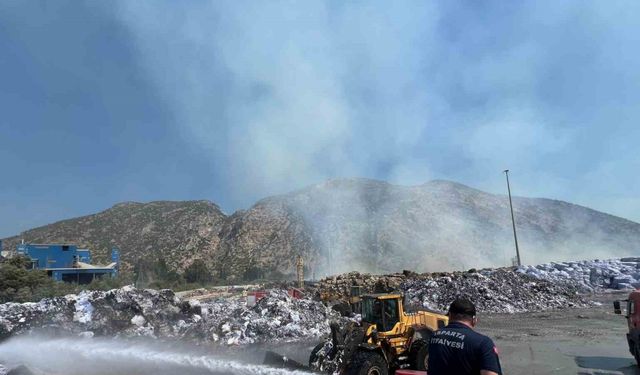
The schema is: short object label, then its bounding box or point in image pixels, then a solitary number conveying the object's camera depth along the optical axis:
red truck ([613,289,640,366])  10.45
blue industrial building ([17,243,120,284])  47.28
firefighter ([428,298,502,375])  2.77
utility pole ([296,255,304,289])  38.47
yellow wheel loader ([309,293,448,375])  9.61
